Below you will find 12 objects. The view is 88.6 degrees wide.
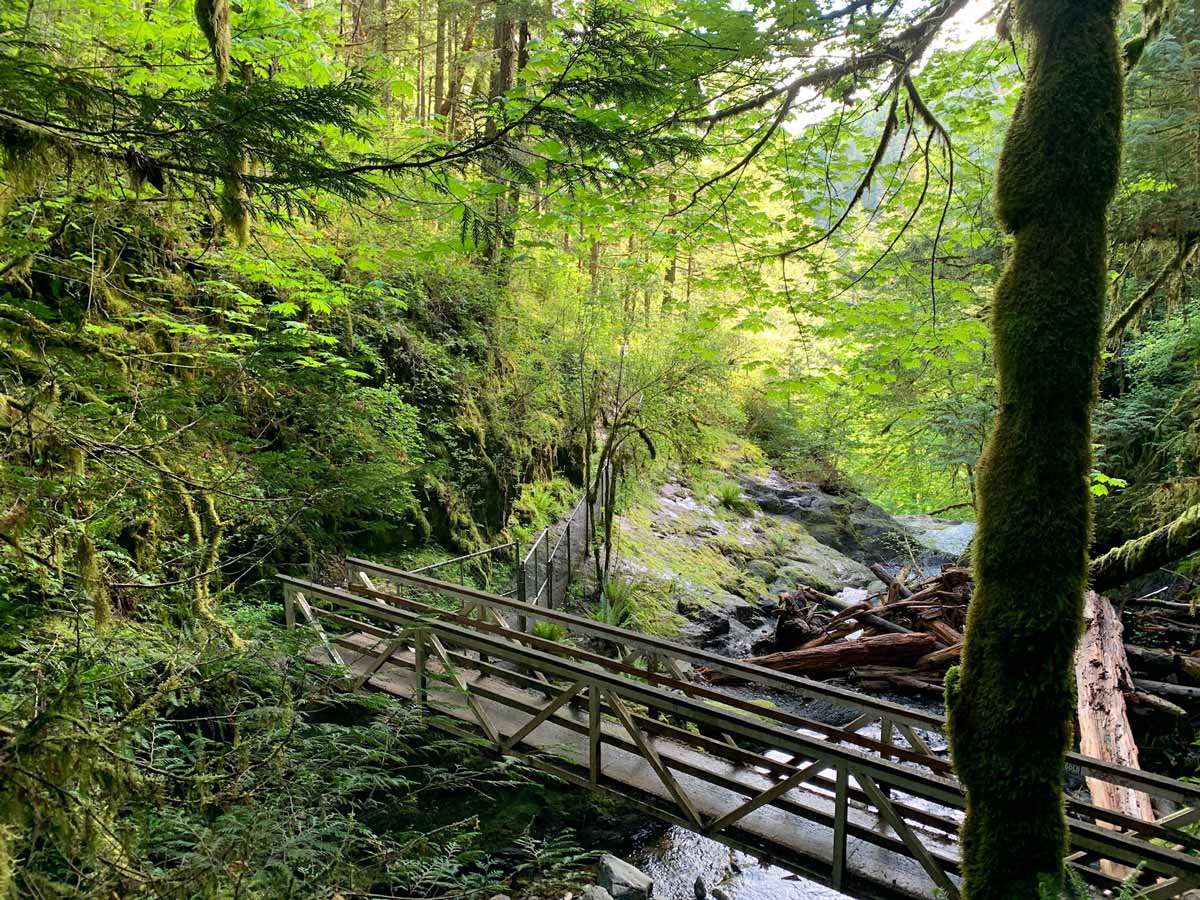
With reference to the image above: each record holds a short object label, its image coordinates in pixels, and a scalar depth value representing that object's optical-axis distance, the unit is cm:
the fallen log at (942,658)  777
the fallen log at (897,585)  1001
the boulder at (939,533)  1689
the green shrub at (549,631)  841
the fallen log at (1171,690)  598
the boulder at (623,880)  465
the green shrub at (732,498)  1664
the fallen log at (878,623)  877
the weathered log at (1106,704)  436
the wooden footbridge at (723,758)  356
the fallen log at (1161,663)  644
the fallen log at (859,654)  836
